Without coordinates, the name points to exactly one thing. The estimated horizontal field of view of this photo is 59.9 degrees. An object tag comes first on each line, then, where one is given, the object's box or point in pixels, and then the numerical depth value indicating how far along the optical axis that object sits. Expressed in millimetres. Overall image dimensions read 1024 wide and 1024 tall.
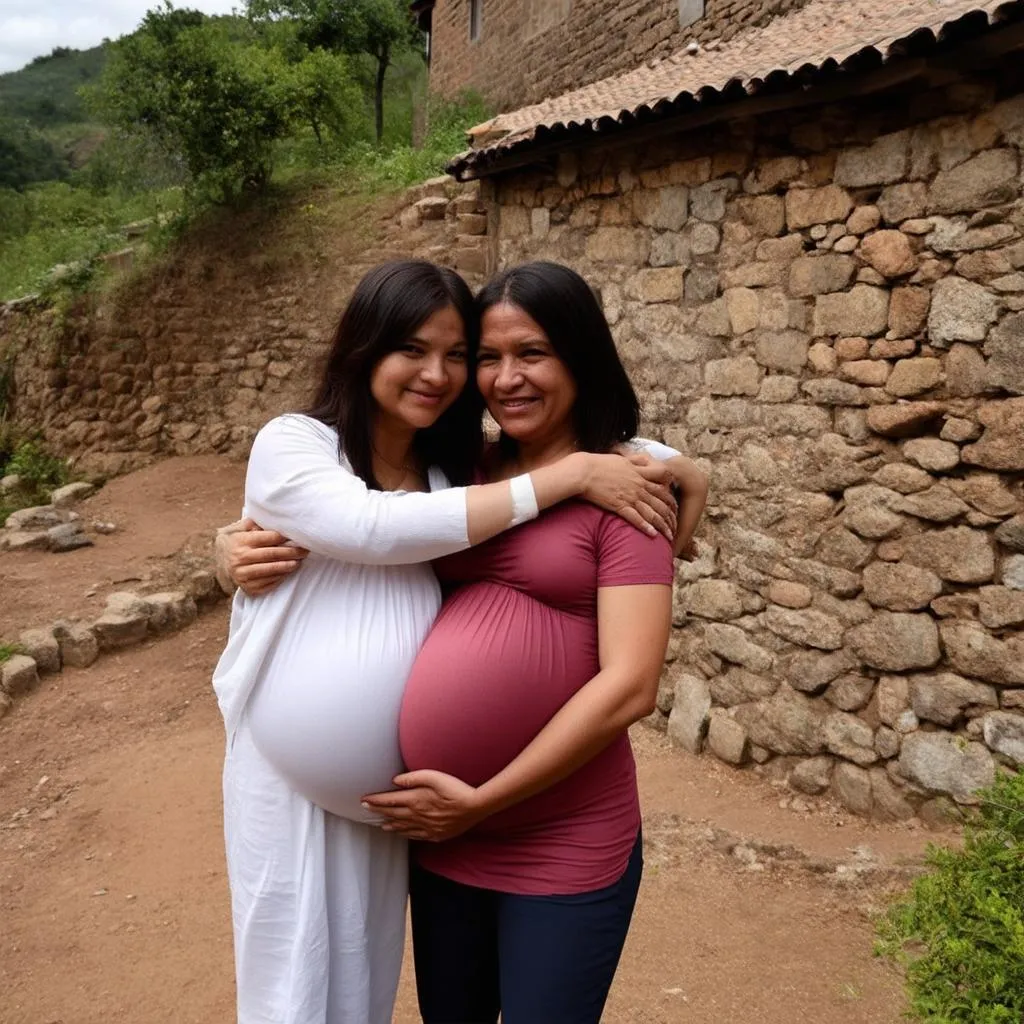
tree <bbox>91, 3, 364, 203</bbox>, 8883
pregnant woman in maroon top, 1494
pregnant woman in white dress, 1534
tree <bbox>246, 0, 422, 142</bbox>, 13289
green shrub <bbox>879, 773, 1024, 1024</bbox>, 1773
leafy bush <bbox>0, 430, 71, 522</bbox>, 9484
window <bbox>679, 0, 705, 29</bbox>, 7449
